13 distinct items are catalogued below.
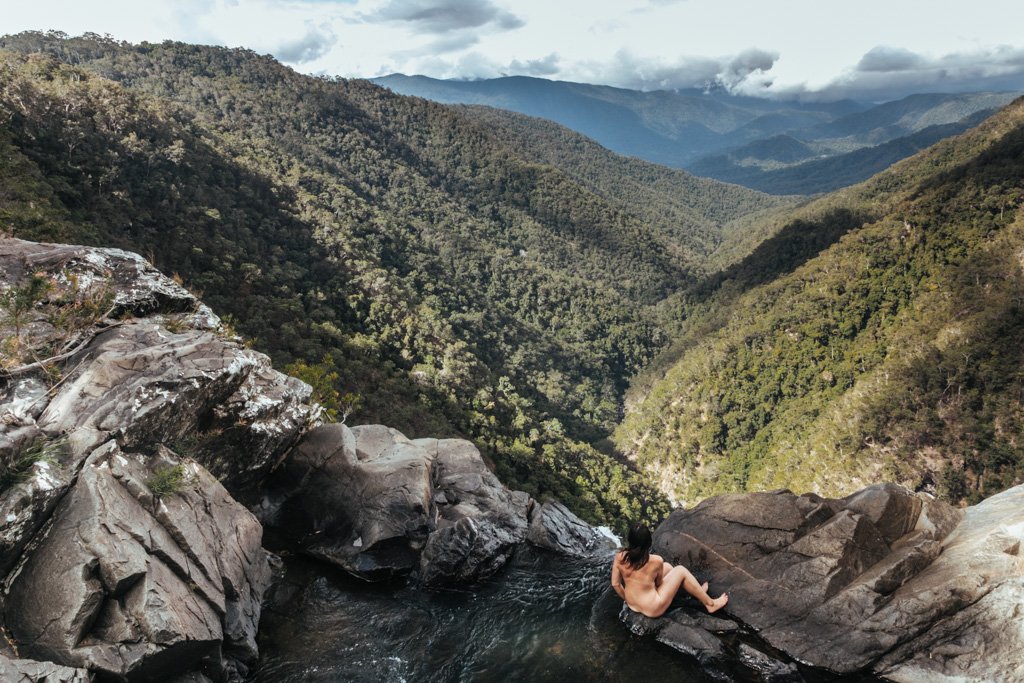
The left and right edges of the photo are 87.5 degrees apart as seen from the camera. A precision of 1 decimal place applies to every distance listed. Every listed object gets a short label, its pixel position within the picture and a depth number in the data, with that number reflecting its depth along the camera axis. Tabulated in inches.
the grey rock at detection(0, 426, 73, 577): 325.4
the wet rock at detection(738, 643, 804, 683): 386.6
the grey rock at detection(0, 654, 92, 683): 268.1
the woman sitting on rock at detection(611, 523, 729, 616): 438.0
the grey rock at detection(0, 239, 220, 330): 513.3
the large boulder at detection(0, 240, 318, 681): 325.4
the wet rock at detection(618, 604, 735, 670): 407.0
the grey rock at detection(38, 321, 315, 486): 414.6
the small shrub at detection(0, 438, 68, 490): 335.0
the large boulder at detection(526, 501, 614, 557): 608.7
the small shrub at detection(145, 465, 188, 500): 404.8
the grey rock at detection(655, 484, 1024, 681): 356.8
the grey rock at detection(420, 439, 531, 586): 540.4
